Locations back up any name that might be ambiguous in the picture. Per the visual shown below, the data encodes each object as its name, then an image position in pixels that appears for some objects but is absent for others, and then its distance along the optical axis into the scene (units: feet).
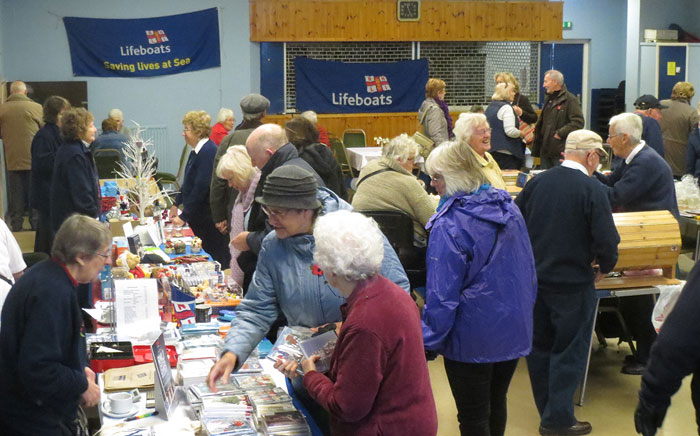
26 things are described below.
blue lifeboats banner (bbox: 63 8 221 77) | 40.16
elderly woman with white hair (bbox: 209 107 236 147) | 29.89
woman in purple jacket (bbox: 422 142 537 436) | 11.41
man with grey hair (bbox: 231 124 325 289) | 14.57
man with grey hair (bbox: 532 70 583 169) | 28.43
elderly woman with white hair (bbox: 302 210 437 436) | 8.20
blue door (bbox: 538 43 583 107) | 50.95
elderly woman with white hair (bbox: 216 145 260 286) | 16.76
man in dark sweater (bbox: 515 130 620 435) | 14.40
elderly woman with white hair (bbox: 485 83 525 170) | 28.12
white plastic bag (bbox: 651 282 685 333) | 13.51
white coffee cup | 10.21
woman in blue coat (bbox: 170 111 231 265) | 21.97
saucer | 10.14
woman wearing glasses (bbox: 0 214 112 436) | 9.41
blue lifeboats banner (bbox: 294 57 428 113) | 42.96
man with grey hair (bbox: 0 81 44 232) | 34.42
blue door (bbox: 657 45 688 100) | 47.57
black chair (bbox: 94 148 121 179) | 31.24
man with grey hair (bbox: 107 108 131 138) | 33.76
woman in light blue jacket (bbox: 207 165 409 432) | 10.33
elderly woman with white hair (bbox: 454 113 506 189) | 17.24
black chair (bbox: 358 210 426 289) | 18.45
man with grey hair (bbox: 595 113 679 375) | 18.26
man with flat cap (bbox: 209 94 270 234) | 20.31
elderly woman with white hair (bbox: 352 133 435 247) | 18.39
